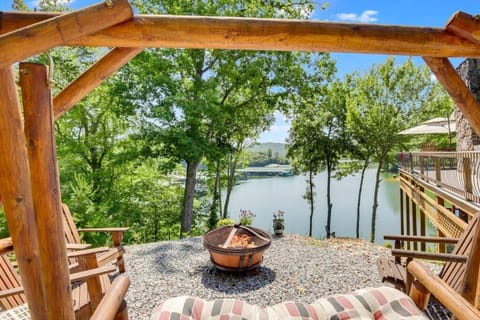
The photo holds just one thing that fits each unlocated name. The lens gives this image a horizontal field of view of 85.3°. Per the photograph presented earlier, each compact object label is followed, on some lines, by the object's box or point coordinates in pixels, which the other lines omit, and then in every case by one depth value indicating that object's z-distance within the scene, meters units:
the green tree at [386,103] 10.80
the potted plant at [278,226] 6.23
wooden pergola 1.13
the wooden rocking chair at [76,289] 2.01
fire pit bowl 3.79
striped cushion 1.67
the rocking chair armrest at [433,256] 2.41
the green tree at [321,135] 11.65
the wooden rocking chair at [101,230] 3.12
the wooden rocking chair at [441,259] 2.44
